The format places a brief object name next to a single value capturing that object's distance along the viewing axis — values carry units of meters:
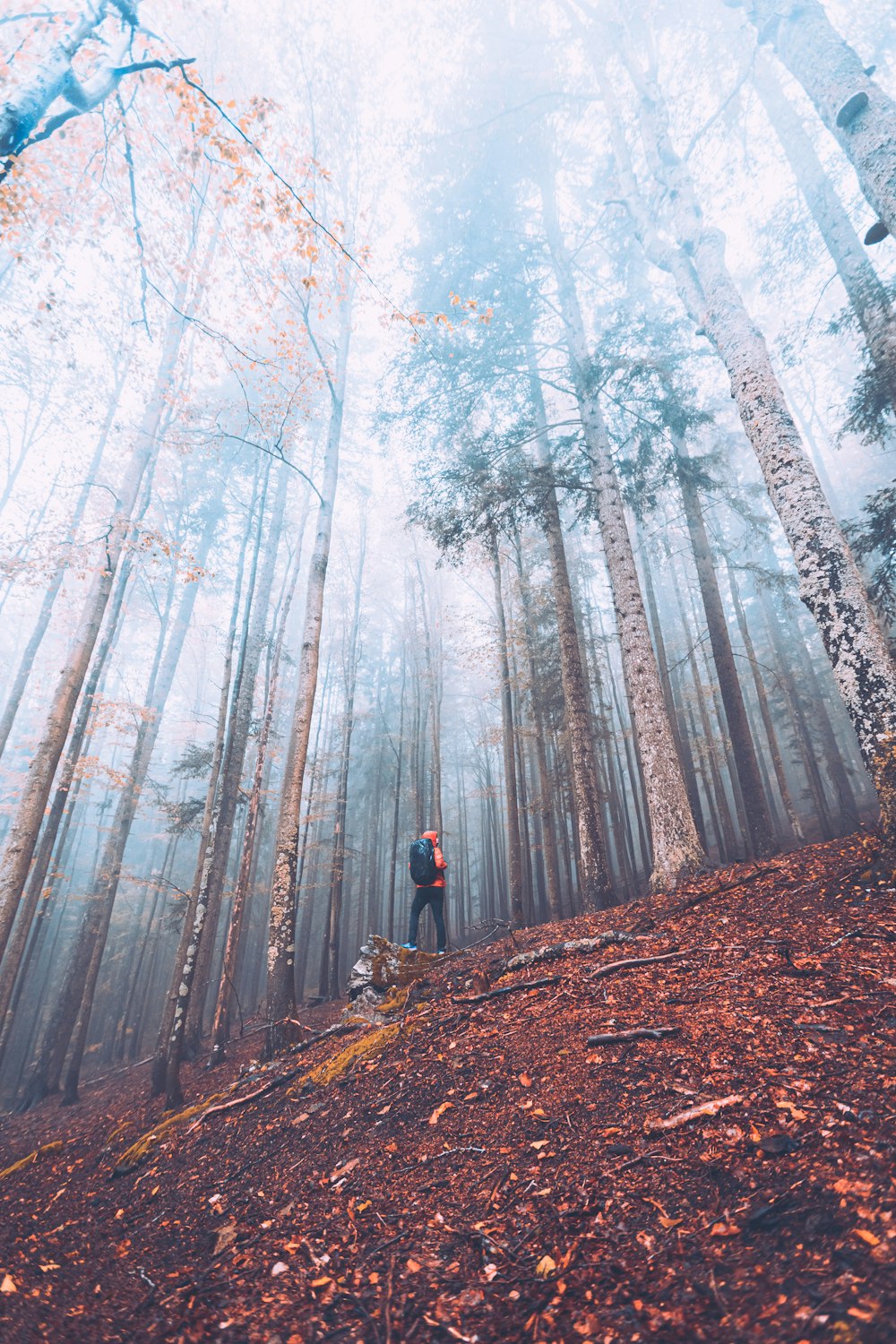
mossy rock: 6.52
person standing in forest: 7.70
